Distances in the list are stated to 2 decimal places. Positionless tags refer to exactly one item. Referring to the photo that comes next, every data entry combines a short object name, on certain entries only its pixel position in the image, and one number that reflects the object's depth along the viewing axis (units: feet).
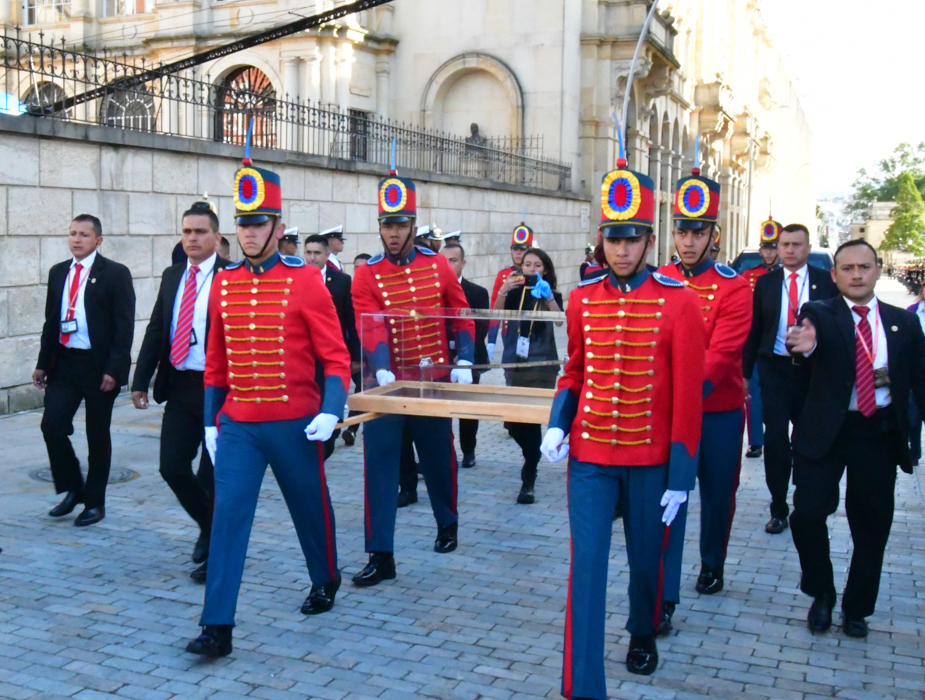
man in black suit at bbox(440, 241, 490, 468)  30.07
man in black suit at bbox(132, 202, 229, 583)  19.45
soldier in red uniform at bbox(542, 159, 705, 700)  14.53
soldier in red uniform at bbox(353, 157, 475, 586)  20.20
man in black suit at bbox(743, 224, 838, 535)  22.72
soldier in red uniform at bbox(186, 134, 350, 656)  16.56
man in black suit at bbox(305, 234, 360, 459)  28.46
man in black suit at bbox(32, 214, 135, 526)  23.04
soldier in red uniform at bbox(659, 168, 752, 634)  18.52
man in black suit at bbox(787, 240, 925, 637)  16.78
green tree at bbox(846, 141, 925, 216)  346.74
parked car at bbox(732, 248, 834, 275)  49.59
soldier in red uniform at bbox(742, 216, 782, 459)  31.14
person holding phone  25.85
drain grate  26.99
